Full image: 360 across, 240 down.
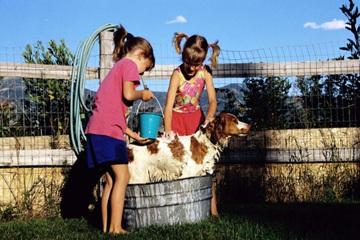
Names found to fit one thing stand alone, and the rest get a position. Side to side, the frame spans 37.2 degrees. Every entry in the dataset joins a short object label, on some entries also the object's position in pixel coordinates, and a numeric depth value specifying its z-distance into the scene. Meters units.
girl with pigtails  5.46
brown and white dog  5.27
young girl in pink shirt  4.77
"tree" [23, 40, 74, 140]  7.16
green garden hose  5.75
